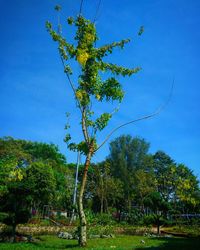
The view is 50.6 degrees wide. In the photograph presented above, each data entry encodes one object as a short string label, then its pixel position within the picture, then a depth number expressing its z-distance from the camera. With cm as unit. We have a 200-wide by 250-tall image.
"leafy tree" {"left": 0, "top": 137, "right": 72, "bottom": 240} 1209
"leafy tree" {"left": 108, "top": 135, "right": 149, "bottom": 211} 3380
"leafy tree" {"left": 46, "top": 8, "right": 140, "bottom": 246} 1167
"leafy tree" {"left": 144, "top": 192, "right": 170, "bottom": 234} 2094
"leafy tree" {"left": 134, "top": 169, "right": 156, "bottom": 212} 2935
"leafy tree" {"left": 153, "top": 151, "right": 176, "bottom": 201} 4480
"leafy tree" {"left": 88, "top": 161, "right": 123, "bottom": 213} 2973
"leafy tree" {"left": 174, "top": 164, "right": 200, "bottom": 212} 2146
